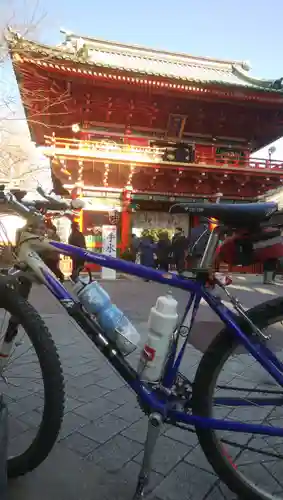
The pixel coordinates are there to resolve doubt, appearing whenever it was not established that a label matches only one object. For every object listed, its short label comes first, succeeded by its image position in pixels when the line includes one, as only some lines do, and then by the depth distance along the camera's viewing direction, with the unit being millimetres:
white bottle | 1398
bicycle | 1386
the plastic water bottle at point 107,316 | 1460
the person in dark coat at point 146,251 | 11258
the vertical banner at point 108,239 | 11586
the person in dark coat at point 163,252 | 11812
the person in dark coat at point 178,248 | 11444
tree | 7312
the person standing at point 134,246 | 12298
